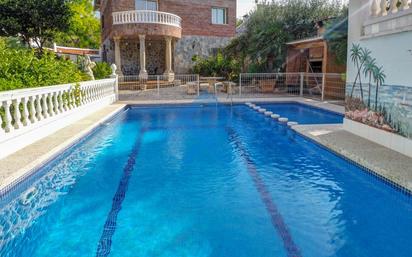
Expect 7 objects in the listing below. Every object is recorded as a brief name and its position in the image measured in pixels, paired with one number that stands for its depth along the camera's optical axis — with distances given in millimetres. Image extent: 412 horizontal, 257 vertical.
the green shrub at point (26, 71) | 8602
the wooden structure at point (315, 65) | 17188
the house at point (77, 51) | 36103
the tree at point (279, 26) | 21547
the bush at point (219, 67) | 24656
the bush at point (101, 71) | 19109
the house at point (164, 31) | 22969
